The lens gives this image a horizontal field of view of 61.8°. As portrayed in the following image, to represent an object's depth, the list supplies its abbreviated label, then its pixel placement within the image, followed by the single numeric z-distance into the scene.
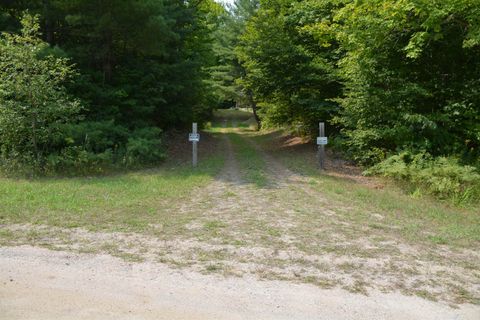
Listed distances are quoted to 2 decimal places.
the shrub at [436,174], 9.76
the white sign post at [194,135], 13.23
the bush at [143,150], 13.67
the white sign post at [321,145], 13.19
